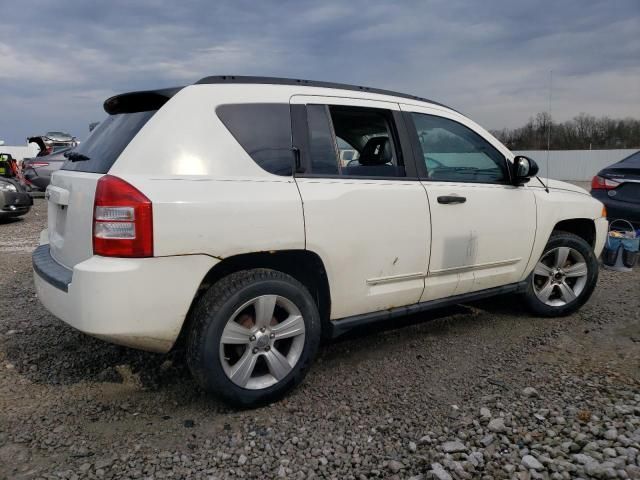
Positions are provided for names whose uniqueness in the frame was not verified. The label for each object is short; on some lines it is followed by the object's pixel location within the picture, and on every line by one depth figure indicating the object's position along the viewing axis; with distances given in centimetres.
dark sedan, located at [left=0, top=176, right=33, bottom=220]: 1004
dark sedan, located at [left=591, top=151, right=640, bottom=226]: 673
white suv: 250
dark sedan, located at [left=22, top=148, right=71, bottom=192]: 1455
